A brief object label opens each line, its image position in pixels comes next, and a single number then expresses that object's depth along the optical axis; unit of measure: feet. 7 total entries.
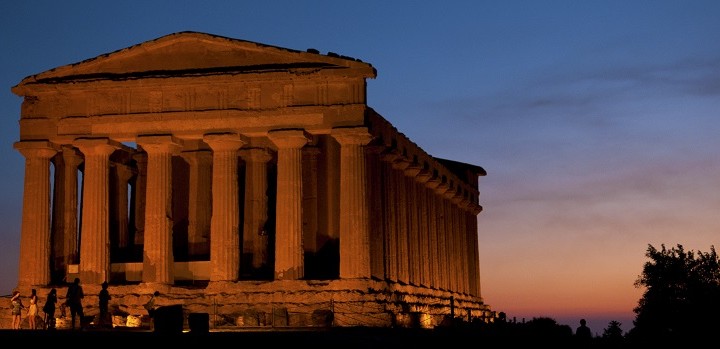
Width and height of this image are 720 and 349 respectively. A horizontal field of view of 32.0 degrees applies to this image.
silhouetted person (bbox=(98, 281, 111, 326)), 164.45
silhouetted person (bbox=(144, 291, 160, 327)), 151.41
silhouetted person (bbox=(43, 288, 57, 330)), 160.76
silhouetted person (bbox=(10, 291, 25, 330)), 171.32
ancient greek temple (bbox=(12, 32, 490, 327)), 186.19
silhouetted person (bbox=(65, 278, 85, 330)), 158.20
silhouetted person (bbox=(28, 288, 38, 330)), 166.61
